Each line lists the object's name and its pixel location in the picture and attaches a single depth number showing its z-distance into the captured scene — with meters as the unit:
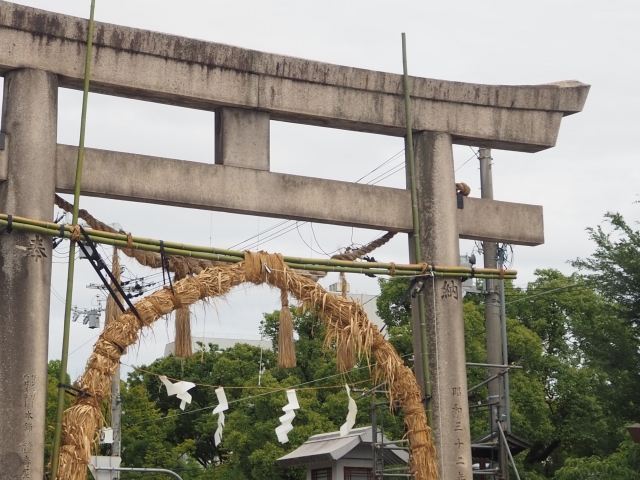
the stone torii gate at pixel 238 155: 15.26
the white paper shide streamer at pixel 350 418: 17.12
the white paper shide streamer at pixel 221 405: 16.57
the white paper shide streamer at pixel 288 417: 16.84
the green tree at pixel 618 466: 24.62
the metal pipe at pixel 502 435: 22.27
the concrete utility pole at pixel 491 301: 30.08
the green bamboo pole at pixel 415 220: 17.83
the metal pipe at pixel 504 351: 30.65
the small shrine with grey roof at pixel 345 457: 32.91
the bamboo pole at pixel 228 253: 15.45
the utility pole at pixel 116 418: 35.18
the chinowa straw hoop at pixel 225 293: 15.11
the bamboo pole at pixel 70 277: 14.99
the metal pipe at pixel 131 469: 21.80
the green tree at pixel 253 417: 51.15
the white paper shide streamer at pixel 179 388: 16.17
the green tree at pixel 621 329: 25.78
